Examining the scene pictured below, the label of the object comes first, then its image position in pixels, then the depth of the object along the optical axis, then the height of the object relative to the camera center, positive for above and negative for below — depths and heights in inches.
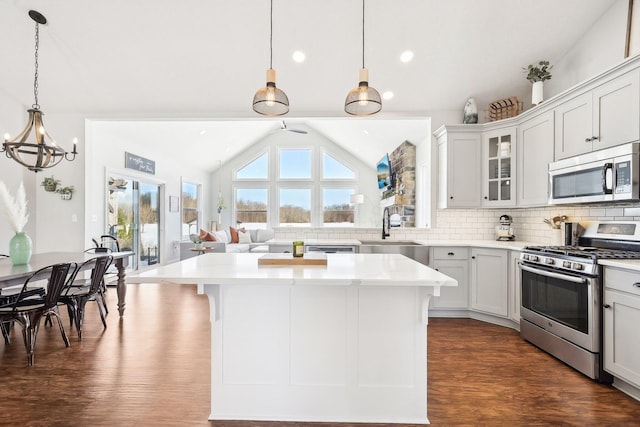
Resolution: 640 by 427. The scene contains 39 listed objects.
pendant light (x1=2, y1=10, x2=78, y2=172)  117.4 +22.4
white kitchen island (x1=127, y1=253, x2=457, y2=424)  79.2 -32.2
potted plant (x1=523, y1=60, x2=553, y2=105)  145.7 +58.2
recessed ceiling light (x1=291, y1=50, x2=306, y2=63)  154.7 +70.2
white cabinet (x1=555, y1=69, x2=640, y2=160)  98.3 +30.7
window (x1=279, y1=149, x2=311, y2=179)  397.7 +56.6
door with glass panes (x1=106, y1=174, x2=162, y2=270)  225.1 -3.7
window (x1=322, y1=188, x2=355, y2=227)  393.4 +6.6
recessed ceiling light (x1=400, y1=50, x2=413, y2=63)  151.9 +69.4
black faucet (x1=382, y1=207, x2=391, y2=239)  179.5 -7.4
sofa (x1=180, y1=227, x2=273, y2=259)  273.0 -25.7
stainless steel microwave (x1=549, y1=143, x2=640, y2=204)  96.3 +12.0
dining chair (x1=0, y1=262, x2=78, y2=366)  109.2 -31.2
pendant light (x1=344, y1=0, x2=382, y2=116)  90.6 +30.8
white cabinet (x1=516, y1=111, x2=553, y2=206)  134.5 +22.6
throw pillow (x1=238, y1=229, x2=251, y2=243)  344.7 -24.7
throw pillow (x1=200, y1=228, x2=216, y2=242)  287.3 -20.7
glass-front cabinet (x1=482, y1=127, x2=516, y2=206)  154.4 +21.4
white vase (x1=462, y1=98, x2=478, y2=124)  167.2 +49.1
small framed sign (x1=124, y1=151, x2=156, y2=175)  238.4 +35.2
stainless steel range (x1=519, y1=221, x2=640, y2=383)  97.6 -24.1
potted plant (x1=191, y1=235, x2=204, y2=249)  257.5 -22.1
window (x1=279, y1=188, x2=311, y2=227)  396.8 +7.4
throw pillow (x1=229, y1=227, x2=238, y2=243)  338.0 -22.3
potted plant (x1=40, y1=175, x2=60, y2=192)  185.2 +14.7
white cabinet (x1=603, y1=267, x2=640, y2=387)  86.4 -28.3
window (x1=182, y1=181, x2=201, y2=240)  340.5 +3.0
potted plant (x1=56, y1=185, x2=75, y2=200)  187.0 +10.2
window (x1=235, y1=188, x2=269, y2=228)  401.1 +5.9
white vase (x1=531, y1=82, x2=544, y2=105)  145.3 +50.9
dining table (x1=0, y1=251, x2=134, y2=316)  103.6 -18.8
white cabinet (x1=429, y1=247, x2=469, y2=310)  154.2 -25.4
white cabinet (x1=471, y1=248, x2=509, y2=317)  142.7 -28.3
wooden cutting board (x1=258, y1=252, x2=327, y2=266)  82.4 -11.5
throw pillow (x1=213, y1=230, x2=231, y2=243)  302.5 -21.8
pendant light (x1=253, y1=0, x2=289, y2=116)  90.2 +30.2
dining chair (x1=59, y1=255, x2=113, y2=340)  127.9 -30.9
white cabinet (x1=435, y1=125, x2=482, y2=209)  164.9 +22.2
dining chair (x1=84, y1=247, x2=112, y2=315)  150.8 -34.3
